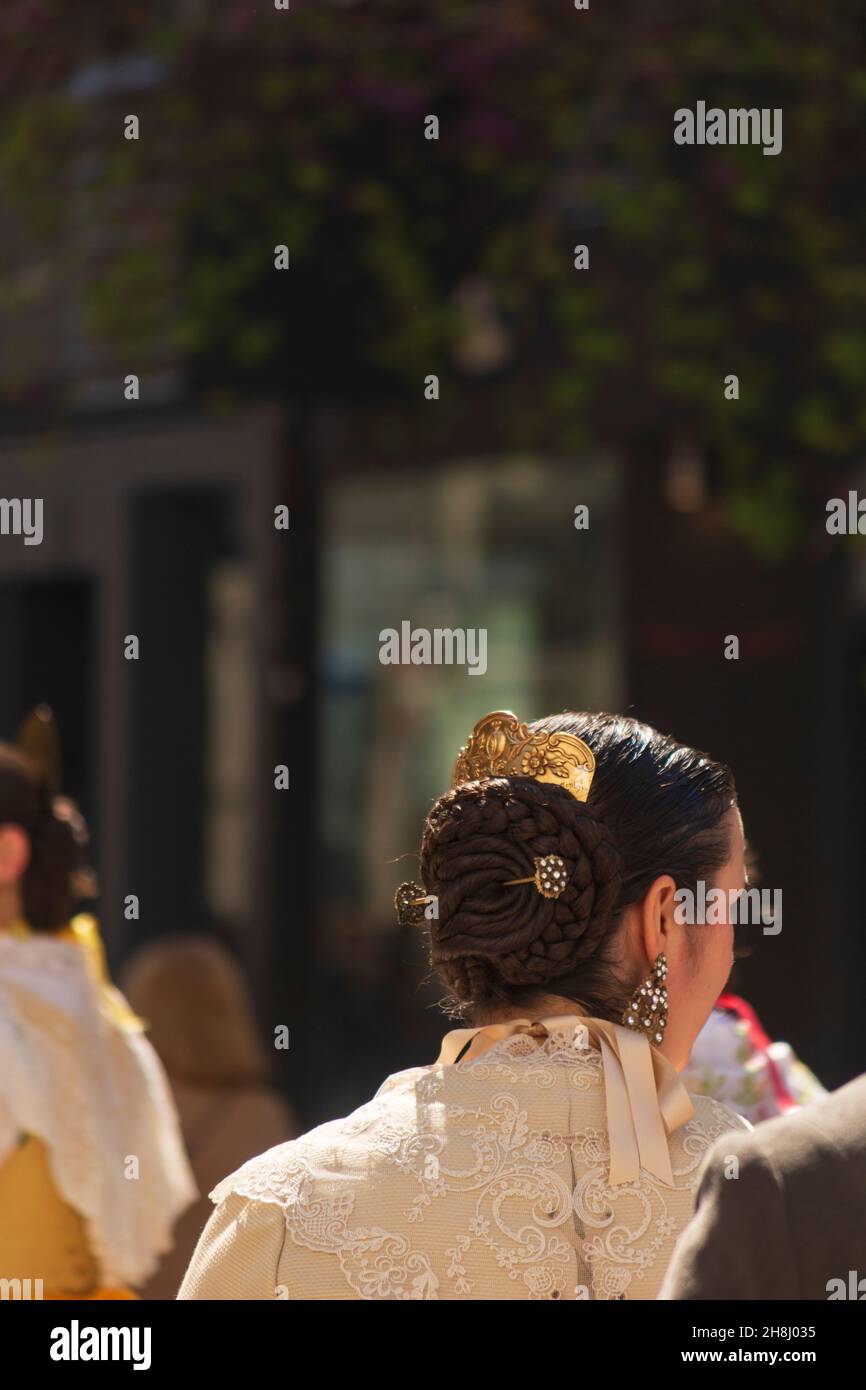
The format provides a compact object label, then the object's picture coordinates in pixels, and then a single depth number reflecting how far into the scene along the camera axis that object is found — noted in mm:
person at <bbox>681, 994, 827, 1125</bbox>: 5496
